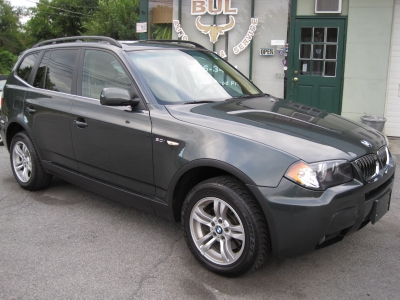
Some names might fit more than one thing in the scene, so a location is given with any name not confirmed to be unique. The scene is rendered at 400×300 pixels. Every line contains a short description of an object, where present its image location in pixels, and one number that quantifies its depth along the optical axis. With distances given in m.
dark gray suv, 2.90
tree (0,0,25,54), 51.12
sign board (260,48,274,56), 9.23
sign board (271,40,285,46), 9.10
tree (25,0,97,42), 48.72
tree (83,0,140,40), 28.52
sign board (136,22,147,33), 10.15
